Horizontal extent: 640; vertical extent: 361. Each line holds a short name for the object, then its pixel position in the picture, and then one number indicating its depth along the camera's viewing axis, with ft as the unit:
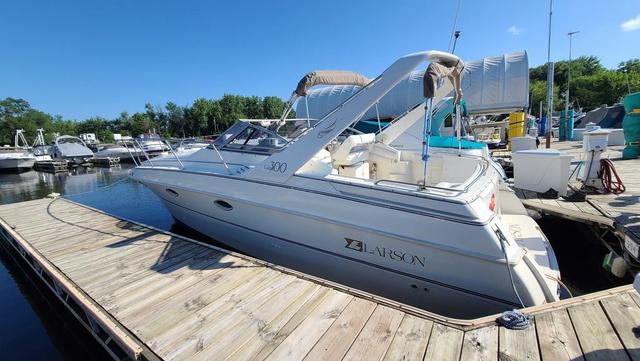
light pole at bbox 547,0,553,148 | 41.26
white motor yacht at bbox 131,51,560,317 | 9.38
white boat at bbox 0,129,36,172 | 75.61
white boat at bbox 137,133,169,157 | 88.02
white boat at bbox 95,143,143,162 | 91.04
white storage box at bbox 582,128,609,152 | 18.26
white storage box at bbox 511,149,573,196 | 19.10
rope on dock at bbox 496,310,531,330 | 7.69
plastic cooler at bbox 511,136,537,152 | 33.76
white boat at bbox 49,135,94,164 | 84.70
